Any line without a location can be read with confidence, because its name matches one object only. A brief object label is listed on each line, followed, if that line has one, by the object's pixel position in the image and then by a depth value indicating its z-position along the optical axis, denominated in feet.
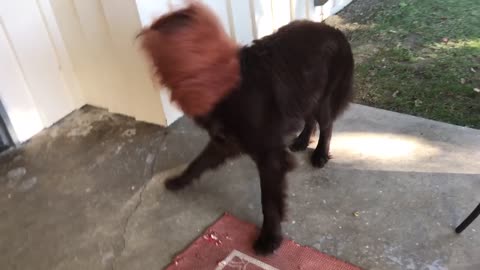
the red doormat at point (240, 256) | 4.78
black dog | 4.44
